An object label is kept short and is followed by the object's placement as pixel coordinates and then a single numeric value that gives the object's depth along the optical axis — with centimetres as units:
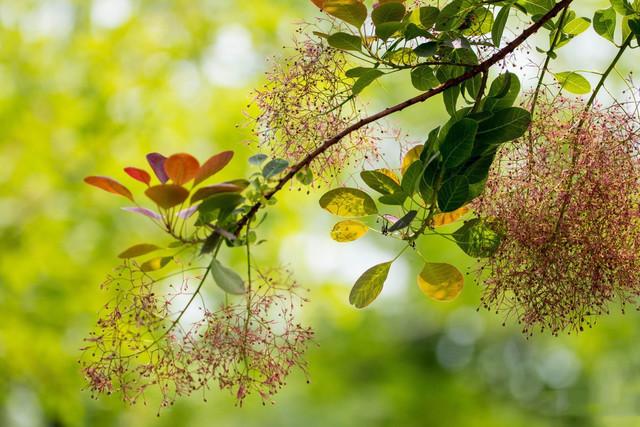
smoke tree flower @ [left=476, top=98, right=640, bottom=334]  172
